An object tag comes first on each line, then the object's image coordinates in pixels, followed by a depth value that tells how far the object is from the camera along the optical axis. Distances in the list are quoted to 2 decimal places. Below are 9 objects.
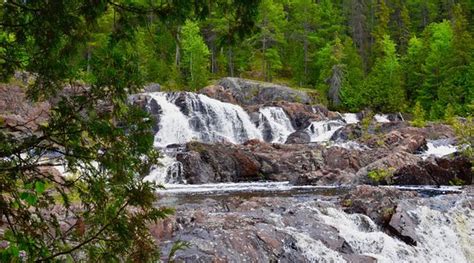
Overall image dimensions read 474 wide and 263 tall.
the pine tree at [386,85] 51.44
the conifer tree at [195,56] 51.72
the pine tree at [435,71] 51.18
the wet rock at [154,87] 45.44
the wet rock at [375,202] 12.56
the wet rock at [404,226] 11.91
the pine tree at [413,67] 55.31
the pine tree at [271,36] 56.82
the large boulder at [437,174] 21.16
